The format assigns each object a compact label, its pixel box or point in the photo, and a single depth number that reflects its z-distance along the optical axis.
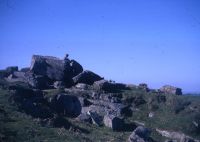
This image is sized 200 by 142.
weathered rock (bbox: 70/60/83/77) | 55.48
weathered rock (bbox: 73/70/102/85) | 51.81
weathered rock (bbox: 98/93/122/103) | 43.92
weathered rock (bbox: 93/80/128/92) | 49.10
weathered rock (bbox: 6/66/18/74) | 58.52
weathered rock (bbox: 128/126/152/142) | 30.30
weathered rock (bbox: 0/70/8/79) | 56.35
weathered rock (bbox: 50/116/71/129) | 32.06
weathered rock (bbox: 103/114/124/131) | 35.97
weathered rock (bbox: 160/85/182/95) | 53.12
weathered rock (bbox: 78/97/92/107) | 42.33
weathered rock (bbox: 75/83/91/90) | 48.83
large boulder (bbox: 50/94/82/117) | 40.72
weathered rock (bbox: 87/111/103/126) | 37.00
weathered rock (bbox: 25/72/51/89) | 47.96
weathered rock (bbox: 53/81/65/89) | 49.37
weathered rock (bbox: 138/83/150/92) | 52.79
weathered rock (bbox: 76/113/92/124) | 37.34
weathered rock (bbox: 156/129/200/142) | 33.56
